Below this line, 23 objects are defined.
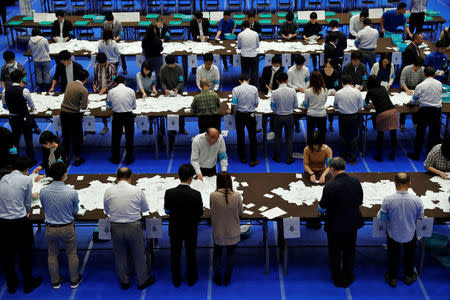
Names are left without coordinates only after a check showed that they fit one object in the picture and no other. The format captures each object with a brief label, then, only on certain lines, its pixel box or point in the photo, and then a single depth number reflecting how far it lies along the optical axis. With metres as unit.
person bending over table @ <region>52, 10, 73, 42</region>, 14.40
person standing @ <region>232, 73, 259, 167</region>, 9.83
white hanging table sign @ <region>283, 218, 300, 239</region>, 6.93
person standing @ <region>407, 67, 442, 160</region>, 9.73
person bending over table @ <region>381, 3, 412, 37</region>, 14.29
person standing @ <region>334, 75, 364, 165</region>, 9.68
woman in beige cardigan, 6.57
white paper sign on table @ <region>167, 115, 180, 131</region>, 10.11
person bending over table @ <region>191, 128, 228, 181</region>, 7.92
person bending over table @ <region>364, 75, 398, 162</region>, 9.82
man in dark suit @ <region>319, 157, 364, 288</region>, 6.50
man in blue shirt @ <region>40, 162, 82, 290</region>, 6.65
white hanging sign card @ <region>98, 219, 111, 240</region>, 6.89
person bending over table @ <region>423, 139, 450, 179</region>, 7.77
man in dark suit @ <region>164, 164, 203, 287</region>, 6.63
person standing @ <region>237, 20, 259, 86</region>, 12.68
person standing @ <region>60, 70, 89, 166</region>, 9.90
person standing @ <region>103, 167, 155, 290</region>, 6.65
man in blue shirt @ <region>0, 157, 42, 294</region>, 6.74
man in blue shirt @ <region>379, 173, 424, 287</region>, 6.54
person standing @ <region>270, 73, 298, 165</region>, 9.71
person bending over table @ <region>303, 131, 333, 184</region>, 7.80
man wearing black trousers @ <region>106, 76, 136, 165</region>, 9.85
